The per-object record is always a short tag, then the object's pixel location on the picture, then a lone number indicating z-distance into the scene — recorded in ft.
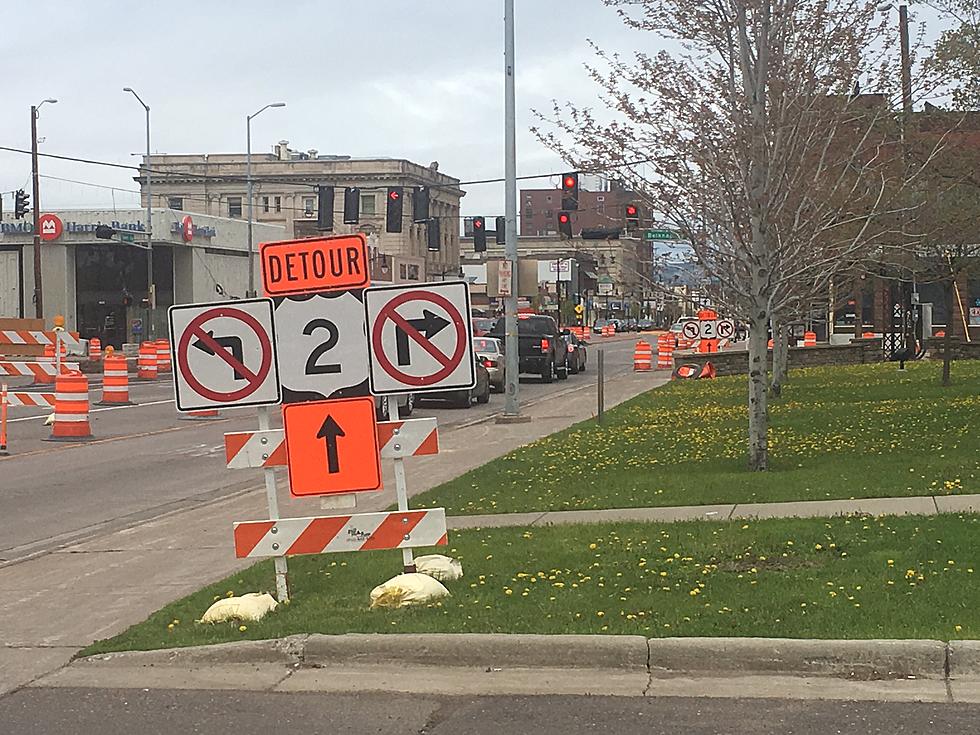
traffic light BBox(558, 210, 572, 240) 98.84
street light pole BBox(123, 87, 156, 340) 198.45
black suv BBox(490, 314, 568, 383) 124.77
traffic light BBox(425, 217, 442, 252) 142.51
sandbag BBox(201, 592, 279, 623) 26.21
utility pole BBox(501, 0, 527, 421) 79.56
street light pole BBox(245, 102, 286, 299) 170.49
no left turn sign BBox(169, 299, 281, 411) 27.71
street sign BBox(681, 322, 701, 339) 119.14
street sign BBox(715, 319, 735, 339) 110.76
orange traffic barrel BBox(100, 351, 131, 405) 95.35
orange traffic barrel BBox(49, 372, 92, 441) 71.26
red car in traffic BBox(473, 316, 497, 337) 152.35
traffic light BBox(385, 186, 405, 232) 123.24
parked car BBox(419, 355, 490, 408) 94.63
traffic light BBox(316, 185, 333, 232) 124.57
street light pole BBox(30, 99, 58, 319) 168.45
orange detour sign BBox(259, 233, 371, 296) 27.63
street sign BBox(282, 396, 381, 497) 27.40
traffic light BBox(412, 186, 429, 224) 128.47
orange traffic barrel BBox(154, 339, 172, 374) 144.56
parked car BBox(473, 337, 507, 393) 107.24
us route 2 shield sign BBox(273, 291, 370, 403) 27.76
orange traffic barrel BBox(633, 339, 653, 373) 140.36
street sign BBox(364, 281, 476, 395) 27.45
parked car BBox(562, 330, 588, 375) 140.56
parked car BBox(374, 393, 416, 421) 79.13
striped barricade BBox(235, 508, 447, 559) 26.89
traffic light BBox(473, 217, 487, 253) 136.98
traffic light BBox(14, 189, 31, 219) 156.66
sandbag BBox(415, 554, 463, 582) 28.53
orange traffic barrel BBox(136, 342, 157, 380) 131.23
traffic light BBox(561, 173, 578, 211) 106.42
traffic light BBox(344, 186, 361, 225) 119.14
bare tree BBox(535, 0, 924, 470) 45.88
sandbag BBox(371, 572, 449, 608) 26.30
